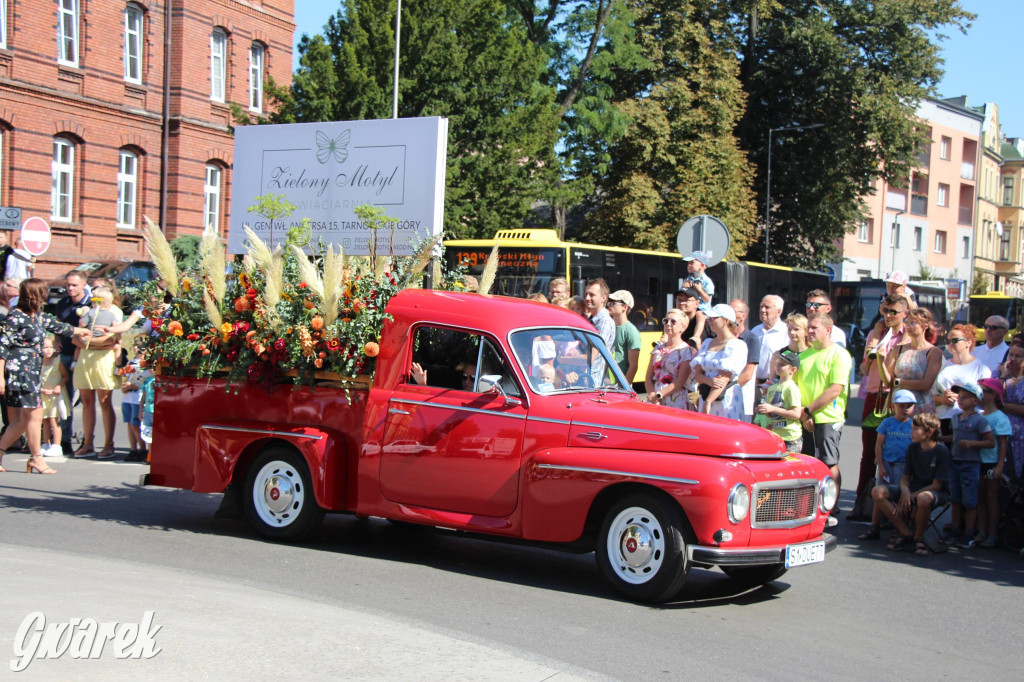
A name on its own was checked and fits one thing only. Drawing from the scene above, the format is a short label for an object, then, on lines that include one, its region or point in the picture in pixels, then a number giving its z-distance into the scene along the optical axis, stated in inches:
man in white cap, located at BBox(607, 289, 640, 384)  434.0
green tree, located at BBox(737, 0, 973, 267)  1561.3
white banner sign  489.1
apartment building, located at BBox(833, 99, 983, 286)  2696.9
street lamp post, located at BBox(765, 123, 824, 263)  1530.5
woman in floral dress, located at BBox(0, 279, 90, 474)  450.0
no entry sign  797.2
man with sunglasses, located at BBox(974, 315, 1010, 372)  428.5
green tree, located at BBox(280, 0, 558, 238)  1056.2
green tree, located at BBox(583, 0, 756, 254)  1446.9
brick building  1183.6
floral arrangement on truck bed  325.7
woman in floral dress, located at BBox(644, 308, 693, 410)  377.7
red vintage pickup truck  271.7
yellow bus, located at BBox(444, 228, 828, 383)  893.2
